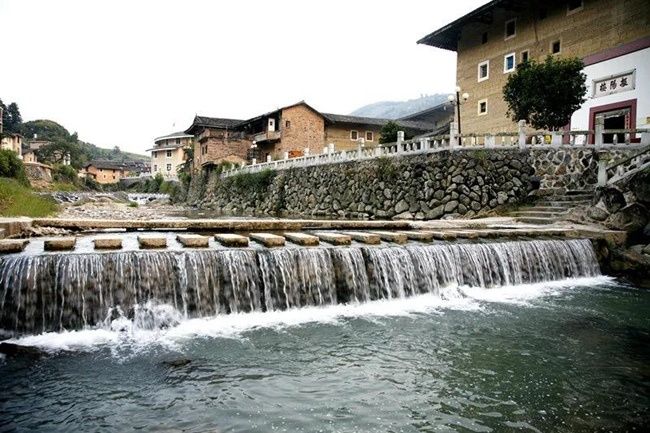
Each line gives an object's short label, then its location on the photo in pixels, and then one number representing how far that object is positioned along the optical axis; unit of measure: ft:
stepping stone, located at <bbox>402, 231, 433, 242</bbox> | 36.83
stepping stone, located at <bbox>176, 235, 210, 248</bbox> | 28.55
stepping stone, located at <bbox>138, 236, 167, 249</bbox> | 27.14
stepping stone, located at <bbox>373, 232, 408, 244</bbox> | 35.14
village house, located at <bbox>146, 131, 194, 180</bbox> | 249.14
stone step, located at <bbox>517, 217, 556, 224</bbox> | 53.40
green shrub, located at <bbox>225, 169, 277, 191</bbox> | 120.88
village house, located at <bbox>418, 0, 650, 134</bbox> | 71.87
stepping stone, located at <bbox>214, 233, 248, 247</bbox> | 29.71
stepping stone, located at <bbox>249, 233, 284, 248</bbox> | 30.22
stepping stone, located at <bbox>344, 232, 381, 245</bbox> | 33.96
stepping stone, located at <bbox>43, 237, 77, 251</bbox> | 25.01
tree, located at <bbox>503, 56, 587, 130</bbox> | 67.36
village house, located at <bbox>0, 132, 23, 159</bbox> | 193.45
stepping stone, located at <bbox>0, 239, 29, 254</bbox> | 23.98
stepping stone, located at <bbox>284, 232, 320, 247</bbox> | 31.24
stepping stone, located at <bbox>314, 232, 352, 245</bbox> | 32.49
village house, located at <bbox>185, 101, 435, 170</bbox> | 156.15
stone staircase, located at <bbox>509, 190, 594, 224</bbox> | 54.39
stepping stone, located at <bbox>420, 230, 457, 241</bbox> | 38.32
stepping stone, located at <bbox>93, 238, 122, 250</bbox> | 25.89
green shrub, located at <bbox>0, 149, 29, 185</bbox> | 94.05
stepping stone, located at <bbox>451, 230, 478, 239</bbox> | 39.14
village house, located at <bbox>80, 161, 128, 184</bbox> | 270.67
